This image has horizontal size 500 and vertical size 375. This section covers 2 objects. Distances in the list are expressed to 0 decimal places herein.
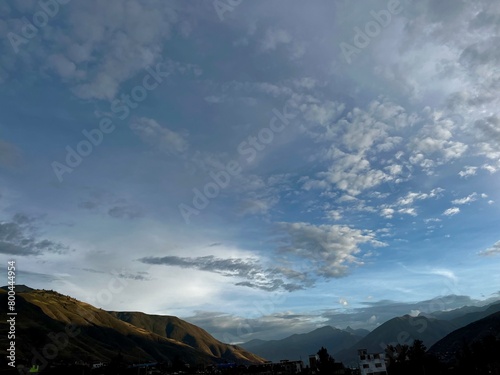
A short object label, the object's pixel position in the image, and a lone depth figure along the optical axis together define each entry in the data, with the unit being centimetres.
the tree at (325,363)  13162
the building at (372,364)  14225
